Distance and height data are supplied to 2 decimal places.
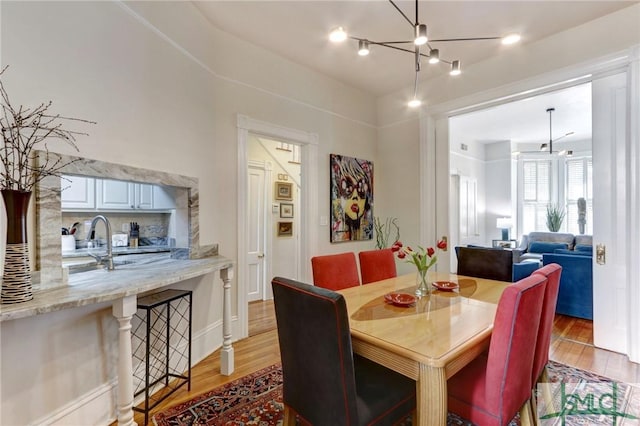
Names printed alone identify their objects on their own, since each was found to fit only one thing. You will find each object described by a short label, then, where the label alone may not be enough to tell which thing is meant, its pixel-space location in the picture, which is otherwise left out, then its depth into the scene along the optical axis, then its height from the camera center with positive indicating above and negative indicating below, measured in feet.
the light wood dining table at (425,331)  3.85 -1.88
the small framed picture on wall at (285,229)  15.42 -0.90
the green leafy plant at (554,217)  22.84 -0.53
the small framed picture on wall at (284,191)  15.37 +1.10
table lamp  22.72 -1.12
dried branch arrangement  4.65 +1.18
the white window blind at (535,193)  24.17 +1.41
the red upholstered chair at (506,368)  4.06 -2.28
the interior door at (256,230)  14.40 -0.87
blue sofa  11.28 -2.85
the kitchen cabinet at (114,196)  9.56 +0.55
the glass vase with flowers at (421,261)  6.49 -1.11
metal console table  6.55 -3.29
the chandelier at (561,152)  17.02 +4.73
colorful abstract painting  13.07 +0.59
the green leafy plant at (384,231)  14.58 -0.97
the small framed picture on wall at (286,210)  15.52 +0.09
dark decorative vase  4.23 -0.58
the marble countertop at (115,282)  4.09 -1.26
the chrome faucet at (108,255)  6.59 -0.96
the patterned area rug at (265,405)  6.08 -4.24
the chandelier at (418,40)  5.72 +3.79
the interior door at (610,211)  8.70 -0.03
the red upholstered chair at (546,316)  5.11 -1.89
